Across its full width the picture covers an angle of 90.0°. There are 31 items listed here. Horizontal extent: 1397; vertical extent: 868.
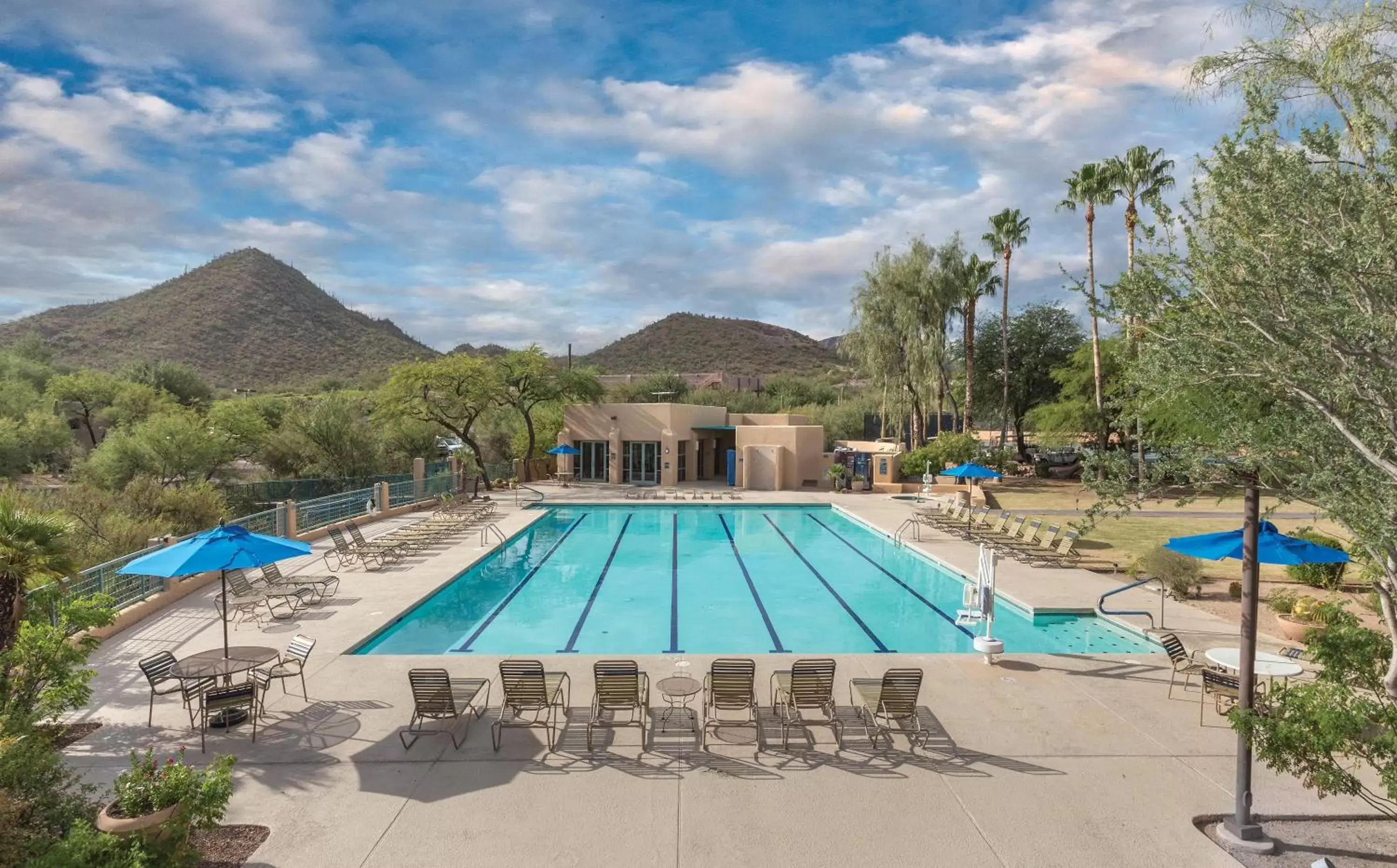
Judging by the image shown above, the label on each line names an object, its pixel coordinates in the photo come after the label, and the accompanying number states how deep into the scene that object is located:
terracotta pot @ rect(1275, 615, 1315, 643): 10.05
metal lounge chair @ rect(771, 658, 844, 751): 7.03
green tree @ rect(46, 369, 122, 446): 33.88
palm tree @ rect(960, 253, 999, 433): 32.97
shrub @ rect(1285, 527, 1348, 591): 12.26
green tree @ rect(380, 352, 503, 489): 29.05
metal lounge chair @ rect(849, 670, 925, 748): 6.86
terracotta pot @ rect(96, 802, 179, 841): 4.24
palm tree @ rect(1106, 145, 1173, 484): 26.84
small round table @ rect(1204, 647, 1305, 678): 6.99
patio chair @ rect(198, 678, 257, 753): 6.61
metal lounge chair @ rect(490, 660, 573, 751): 6.82
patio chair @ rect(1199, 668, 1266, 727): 7.20
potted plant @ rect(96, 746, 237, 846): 4.30
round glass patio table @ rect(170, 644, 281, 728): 7.06
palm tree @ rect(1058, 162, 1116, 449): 28.05
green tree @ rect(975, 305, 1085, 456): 37.59
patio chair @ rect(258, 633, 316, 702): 7.66
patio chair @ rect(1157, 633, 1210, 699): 8.14
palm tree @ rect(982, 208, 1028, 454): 33.47
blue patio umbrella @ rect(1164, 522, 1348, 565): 8.34
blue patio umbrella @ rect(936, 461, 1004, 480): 18.66
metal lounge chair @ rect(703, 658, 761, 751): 6.98
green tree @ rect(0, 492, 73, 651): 6.77
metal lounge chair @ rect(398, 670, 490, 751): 6.72
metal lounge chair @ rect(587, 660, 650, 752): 6.90
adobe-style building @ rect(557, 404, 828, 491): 31.48
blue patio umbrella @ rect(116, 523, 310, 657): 7.13
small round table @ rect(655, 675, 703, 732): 7.06
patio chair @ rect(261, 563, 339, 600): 11.82
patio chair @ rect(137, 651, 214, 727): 6.91
